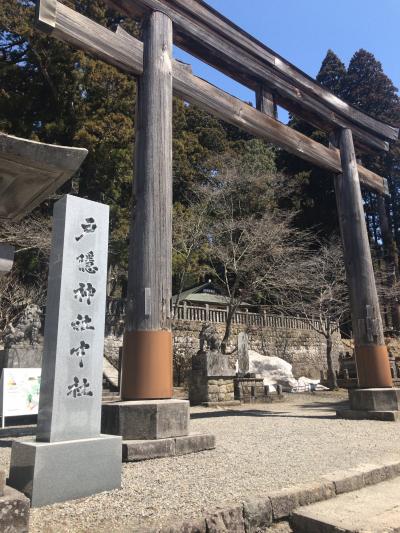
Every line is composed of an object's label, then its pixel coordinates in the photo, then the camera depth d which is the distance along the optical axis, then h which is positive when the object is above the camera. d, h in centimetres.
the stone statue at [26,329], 983 +137
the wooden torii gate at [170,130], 465 +418
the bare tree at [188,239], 1564 +523
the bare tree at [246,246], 1558 +496
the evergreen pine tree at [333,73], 2578 +1852
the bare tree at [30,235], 1298 +455
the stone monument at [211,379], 1029 -2
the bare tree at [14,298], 1208 +251
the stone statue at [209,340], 1183 +106
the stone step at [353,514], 222 -79
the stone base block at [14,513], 198 -61
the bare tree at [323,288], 1664 +356
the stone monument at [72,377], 264 +3
